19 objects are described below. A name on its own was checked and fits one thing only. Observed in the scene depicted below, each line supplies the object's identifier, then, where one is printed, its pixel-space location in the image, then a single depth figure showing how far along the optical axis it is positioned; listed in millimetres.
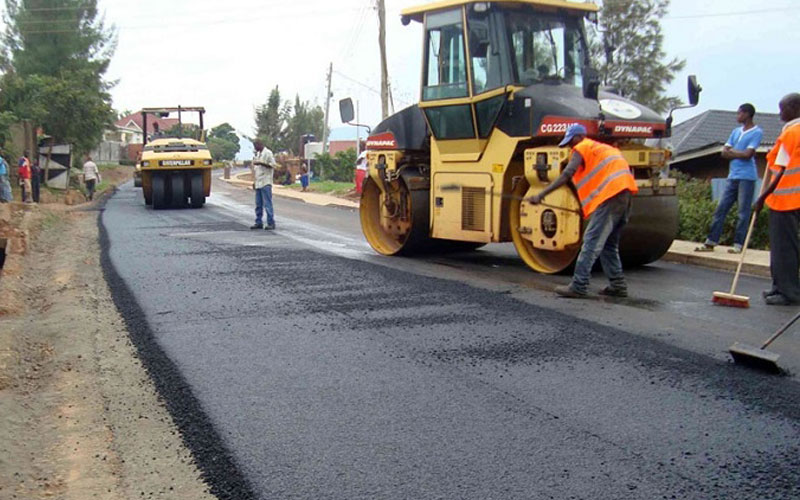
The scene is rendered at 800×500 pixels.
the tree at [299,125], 64500
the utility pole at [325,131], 48266
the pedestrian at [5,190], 16984
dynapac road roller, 7961
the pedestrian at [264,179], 13562
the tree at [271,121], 61188
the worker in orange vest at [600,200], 6887
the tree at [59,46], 27859
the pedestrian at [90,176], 24266
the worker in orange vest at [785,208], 6691
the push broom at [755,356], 4645
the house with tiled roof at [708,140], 20469
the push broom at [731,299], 6607
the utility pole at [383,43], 26203
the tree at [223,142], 79688
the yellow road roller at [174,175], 19484
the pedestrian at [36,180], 21125
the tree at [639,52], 31781
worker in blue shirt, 9109
